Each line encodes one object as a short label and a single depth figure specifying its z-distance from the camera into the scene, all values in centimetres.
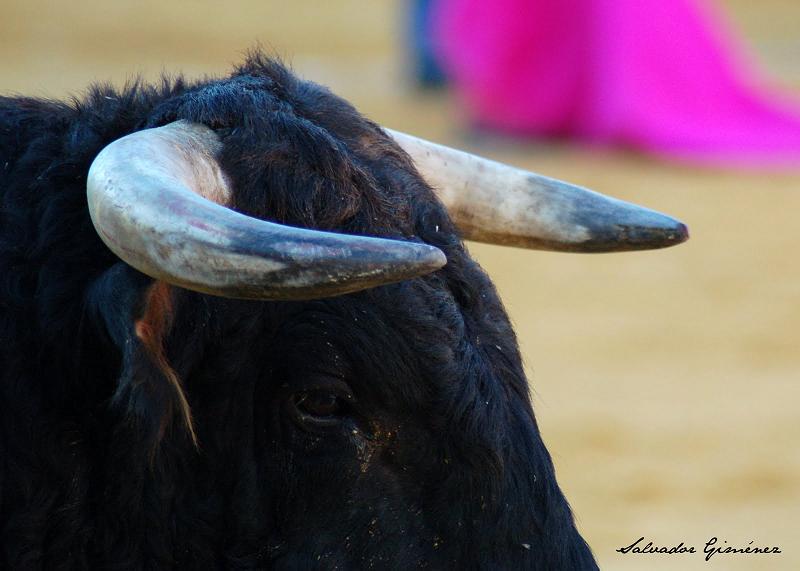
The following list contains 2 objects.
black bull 470
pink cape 2394
